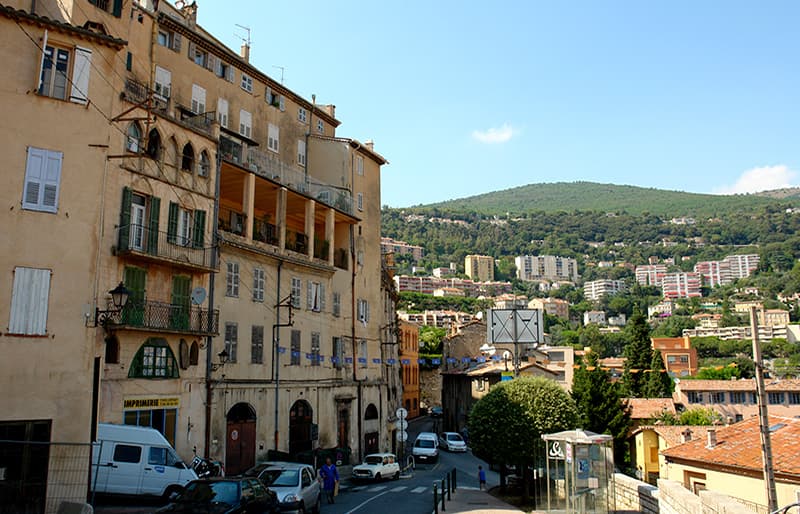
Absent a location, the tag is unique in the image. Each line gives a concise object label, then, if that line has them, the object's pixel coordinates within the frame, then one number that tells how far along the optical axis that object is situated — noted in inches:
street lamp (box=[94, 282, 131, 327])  820.1
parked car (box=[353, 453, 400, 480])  1343.5
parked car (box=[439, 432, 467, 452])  2299.5
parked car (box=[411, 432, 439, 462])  1866.4
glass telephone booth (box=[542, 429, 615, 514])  802.2
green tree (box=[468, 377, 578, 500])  1165.1
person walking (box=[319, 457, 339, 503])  989.2
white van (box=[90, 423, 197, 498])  773.3
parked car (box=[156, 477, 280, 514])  595.2
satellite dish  1097.4
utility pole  526.9
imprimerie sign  983.0
